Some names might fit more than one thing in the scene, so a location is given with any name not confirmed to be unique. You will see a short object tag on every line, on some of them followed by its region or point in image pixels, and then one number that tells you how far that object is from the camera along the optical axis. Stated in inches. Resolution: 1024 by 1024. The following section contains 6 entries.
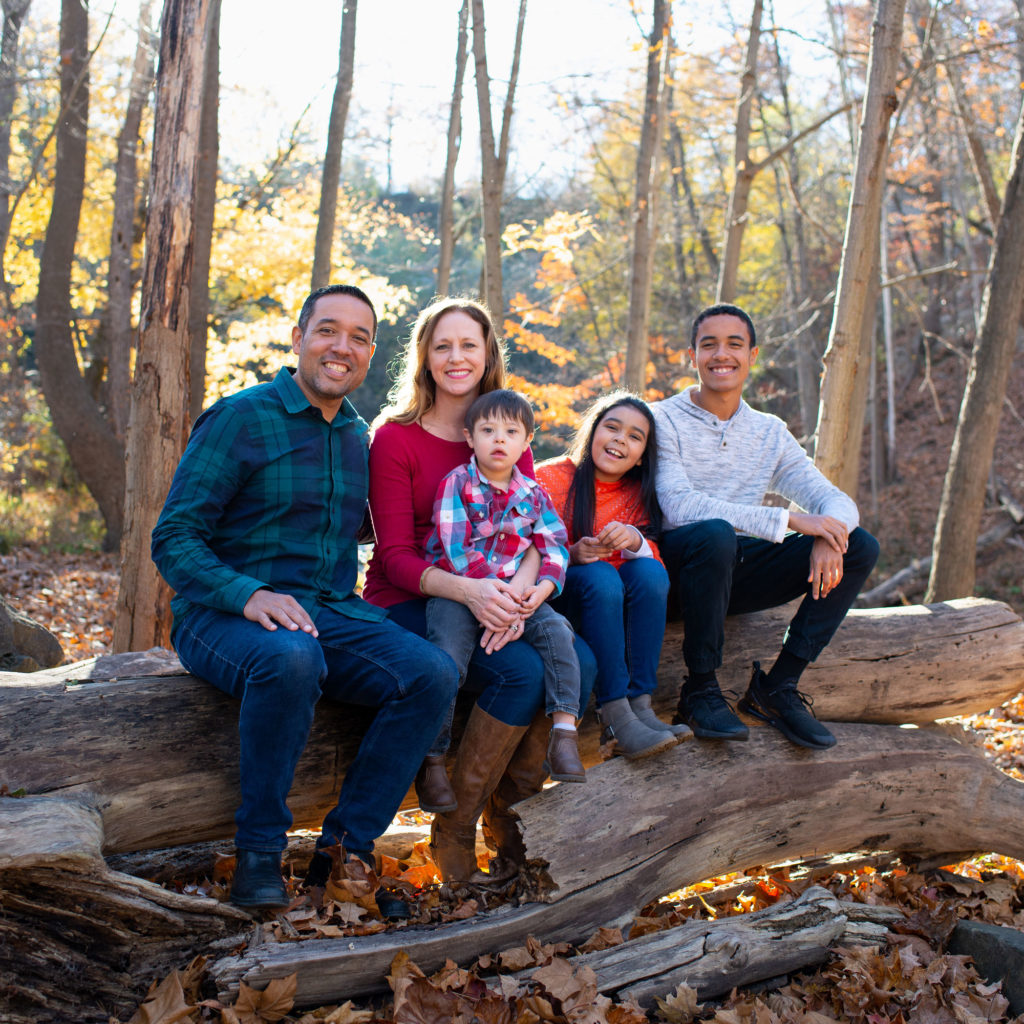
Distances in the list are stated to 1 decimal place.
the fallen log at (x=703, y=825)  116.4
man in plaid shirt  118.6
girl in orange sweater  141.6
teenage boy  152.6
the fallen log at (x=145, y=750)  121.5
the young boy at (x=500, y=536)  135.5
